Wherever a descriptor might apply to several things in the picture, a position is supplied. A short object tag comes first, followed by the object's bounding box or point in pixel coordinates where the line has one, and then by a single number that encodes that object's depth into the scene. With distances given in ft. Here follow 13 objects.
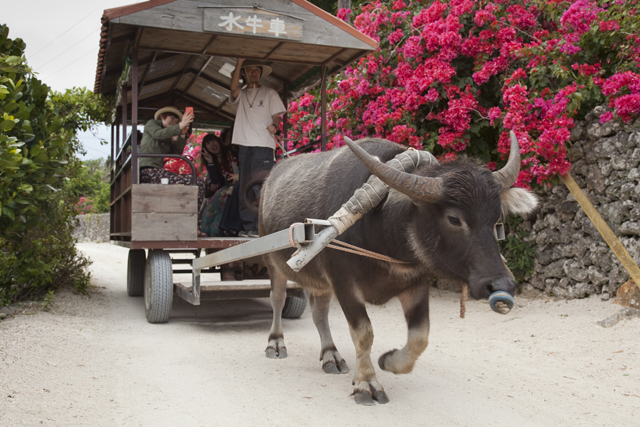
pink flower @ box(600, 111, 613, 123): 17.28
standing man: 19.72
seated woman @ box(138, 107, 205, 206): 19.20
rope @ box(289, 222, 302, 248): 9.04
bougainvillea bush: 17.69
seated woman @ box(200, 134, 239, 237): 24.29
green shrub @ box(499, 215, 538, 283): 20.77
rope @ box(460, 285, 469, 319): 10.02
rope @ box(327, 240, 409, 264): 10.10
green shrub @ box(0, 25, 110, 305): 12.25
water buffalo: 8.98
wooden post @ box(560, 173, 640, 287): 16.21
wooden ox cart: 16.44
